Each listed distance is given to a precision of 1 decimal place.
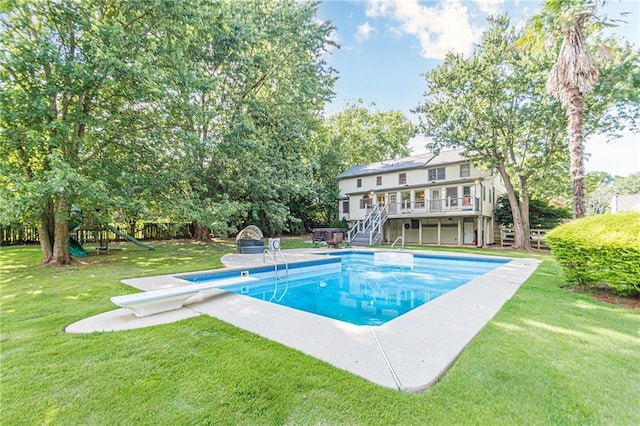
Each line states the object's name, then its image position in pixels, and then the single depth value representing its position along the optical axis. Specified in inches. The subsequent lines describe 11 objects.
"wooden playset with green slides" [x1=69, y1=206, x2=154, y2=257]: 463.8
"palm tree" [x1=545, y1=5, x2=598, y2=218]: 353.1
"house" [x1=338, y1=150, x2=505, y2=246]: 729.6
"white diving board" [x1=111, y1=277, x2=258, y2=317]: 178.1
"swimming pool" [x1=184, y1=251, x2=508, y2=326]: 262.5
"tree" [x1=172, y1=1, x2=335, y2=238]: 475.8
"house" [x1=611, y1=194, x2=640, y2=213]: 1071.6
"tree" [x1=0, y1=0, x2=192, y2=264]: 295.1
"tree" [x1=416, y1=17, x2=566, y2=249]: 585.6
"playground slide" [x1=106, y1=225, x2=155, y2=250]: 547.2
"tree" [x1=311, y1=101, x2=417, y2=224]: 1256.8
